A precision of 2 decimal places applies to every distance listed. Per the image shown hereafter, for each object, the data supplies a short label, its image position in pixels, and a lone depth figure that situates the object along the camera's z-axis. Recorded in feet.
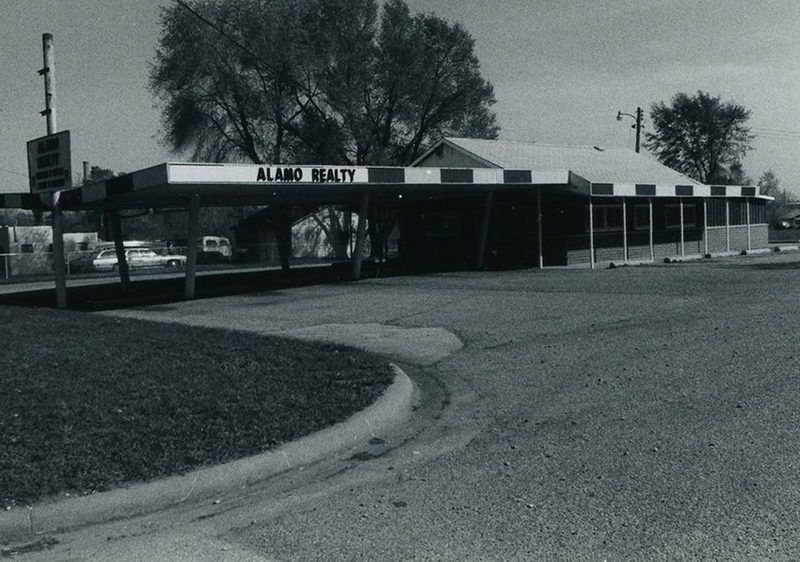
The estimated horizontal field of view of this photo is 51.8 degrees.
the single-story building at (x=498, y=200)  63.93
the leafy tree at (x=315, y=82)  128.98
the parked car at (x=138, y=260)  140.05
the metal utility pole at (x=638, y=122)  178.60
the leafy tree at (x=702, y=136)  234.79
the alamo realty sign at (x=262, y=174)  54.08
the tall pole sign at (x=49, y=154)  45.03
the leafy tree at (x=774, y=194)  299.17
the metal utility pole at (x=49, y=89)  50.01
